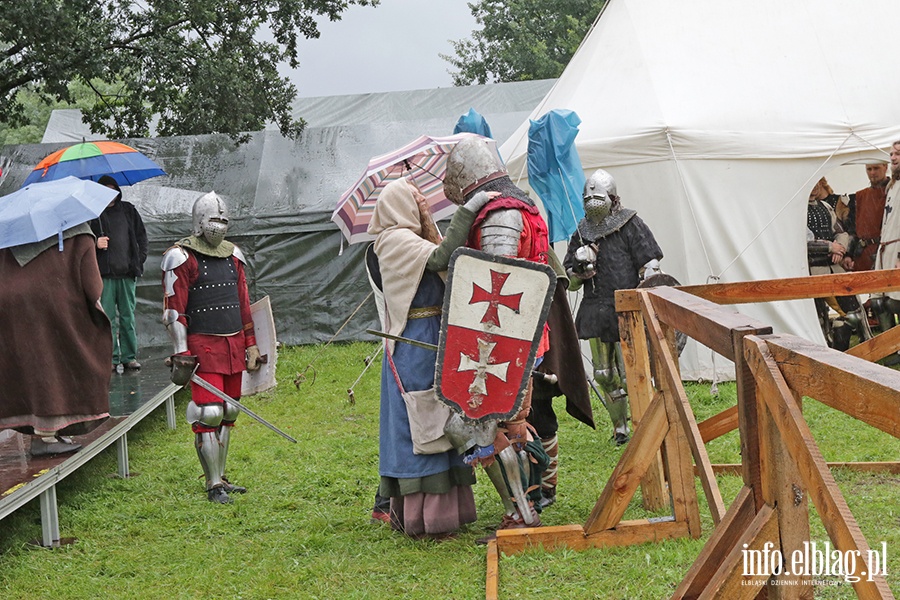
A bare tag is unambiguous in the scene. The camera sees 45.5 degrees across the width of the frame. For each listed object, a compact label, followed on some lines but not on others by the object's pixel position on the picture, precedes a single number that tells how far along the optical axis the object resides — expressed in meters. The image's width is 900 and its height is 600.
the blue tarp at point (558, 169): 7.88
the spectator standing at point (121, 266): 9.79
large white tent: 9.05
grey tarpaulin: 12.74
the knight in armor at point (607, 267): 6.87
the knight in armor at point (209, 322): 5.96
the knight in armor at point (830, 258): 9.67
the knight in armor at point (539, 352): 4.42
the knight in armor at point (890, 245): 8.64
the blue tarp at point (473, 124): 7.02
